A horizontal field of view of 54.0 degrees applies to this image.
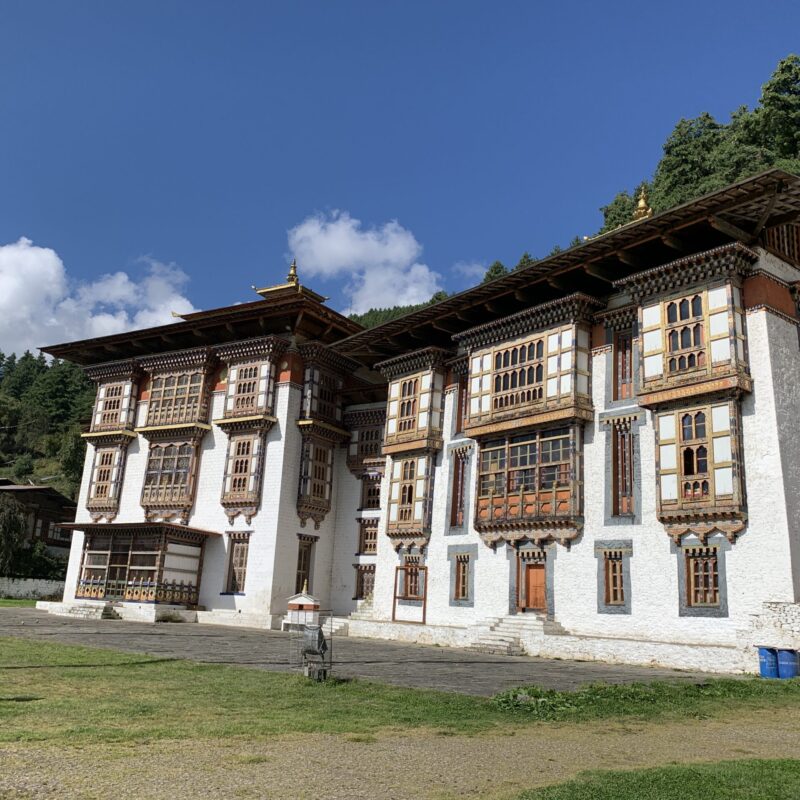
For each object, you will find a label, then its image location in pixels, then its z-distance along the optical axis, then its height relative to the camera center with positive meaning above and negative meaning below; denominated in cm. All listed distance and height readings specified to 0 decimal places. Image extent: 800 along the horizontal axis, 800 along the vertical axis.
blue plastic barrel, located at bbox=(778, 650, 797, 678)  1588 -64
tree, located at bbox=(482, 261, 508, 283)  5374 +2316
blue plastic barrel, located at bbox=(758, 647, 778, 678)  1608 -64
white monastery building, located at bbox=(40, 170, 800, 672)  1927 +504
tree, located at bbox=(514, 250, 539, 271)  5289 +2367
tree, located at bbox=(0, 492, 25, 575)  4403 +324
